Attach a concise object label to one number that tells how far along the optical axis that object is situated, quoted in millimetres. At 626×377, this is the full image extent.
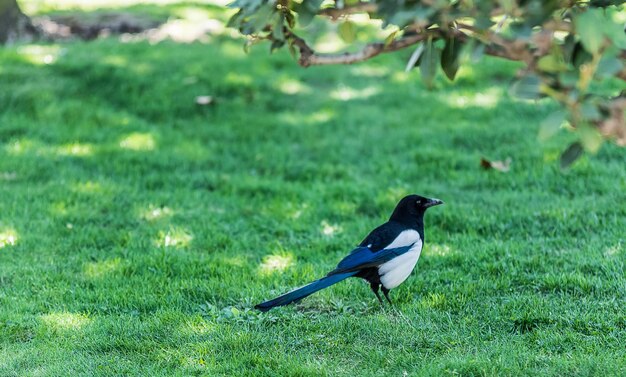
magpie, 10117
